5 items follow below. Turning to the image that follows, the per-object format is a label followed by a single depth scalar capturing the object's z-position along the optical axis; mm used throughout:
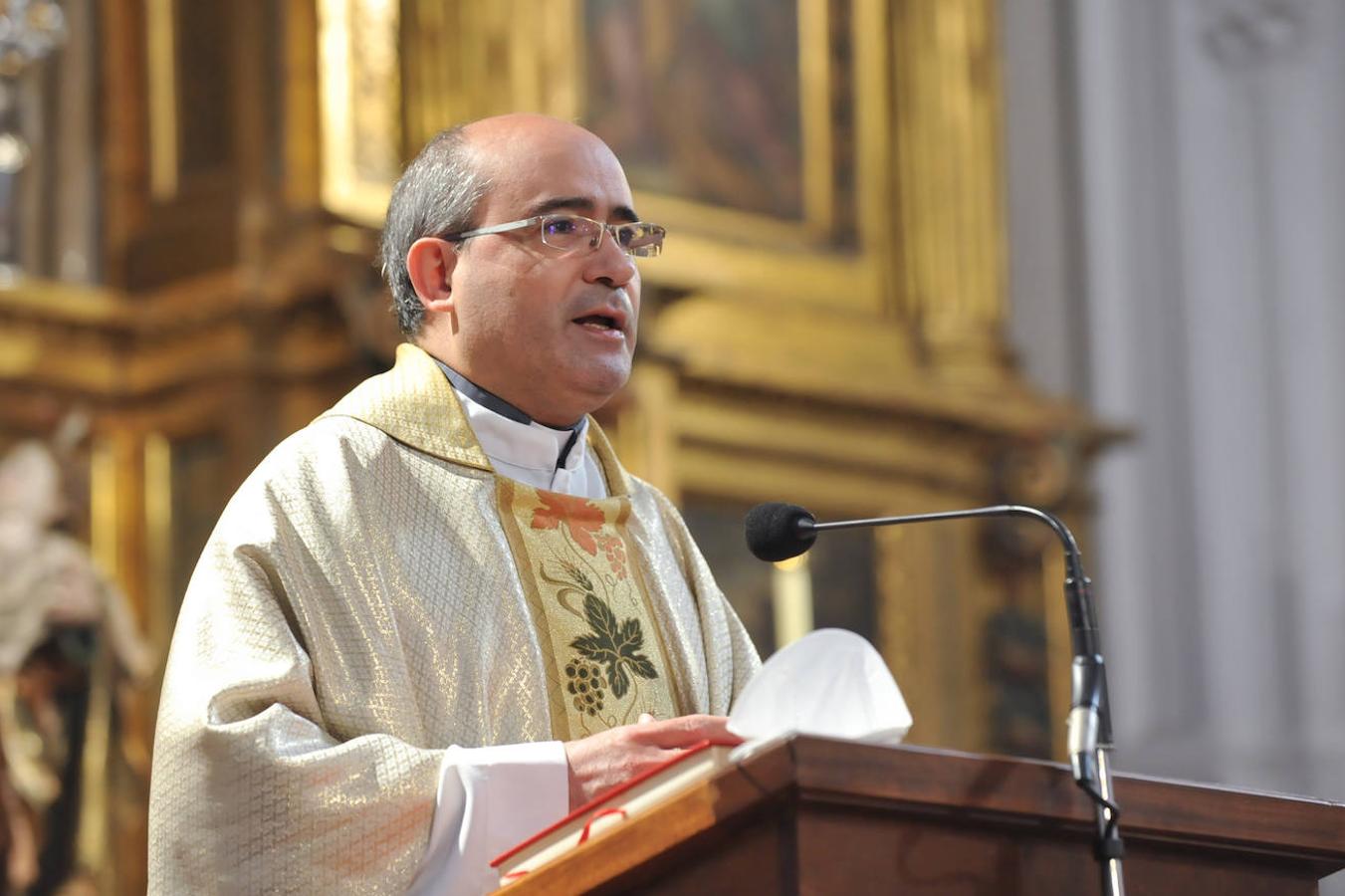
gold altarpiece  12227
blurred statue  11187
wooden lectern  3947
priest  4883
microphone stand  4070
